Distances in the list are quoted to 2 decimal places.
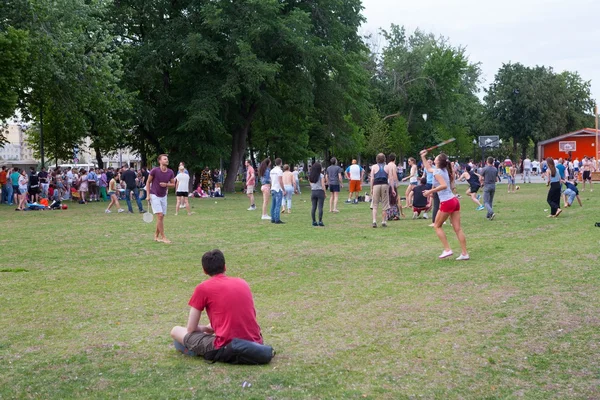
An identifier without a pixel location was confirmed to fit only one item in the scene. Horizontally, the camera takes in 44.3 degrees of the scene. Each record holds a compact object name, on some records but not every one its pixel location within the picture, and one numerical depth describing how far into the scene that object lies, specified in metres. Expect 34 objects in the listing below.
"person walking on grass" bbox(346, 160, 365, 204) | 29.17
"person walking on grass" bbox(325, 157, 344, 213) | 24.70
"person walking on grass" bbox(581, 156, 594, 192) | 37.62
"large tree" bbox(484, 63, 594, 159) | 85.50
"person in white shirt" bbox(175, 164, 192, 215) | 24.16
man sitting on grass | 6.33
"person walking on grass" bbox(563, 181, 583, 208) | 24.08
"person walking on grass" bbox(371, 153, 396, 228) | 18.30
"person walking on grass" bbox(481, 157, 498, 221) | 20.39
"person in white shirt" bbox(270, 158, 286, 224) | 20.48
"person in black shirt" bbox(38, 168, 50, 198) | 34.78
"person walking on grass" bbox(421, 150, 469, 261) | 12.20
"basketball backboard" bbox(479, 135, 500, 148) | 55.20
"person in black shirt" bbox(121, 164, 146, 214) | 25.78
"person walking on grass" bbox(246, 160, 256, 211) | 26.58
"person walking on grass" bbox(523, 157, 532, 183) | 50.43
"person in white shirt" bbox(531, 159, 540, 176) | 71.76
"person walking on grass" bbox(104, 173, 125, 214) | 26.03
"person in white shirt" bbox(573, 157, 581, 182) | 47.96
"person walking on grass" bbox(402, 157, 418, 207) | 22.99
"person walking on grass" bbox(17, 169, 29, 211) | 28.69
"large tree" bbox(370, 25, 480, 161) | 71.31
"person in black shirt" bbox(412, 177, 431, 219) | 20.91
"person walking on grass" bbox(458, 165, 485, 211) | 24.66
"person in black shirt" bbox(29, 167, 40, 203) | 32.03
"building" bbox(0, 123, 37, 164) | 140.00
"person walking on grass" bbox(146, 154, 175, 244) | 15.27
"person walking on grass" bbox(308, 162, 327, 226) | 19.30
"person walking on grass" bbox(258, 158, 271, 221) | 22.11
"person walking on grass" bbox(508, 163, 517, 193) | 38.88
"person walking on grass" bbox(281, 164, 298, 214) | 22.64
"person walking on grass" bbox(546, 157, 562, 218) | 20.36
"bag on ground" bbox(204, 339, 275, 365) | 6.21
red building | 79.38
